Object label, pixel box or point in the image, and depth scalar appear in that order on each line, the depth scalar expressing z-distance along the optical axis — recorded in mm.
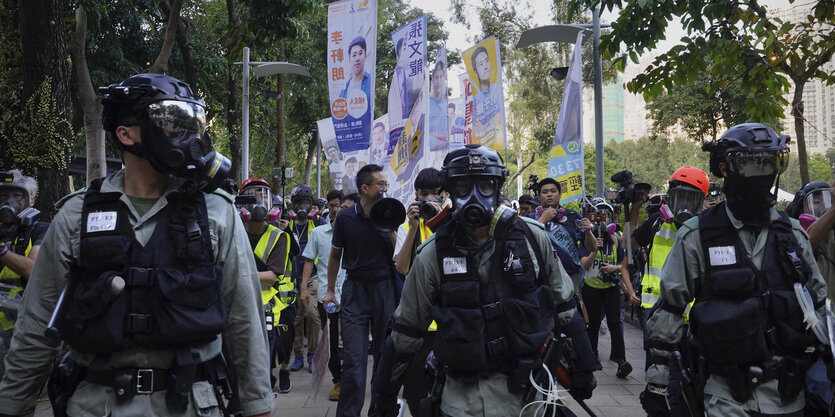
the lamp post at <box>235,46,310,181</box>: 18250
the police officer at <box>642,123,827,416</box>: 3289
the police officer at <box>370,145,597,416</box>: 3389
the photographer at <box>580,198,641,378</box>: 8055
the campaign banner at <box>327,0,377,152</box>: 10016
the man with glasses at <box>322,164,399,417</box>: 5938
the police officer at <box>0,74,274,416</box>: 2523
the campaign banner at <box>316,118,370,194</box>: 10102
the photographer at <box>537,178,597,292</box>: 7352
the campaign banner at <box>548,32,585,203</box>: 9945
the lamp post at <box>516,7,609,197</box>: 12570
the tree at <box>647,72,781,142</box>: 25533
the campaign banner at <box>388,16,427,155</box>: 10133
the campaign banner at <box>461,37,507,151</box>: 12539
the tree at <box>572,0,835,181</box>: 7523
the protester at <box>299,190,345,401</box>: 7609
